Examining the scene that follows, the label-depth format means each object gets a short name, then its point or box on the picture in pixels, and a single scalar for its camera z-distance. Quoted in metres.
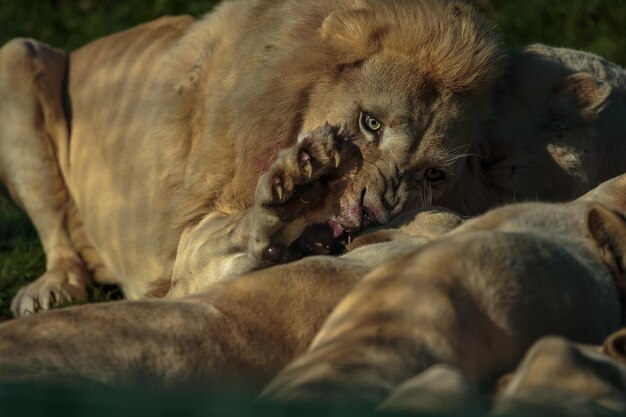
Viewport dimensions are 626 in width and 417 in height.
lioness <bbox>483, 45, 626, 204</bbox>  10.86
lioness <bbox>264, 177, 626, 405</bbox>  4.68
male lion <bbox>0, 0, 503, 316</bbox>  9.12
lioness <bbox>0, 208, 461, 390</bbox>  5.51
